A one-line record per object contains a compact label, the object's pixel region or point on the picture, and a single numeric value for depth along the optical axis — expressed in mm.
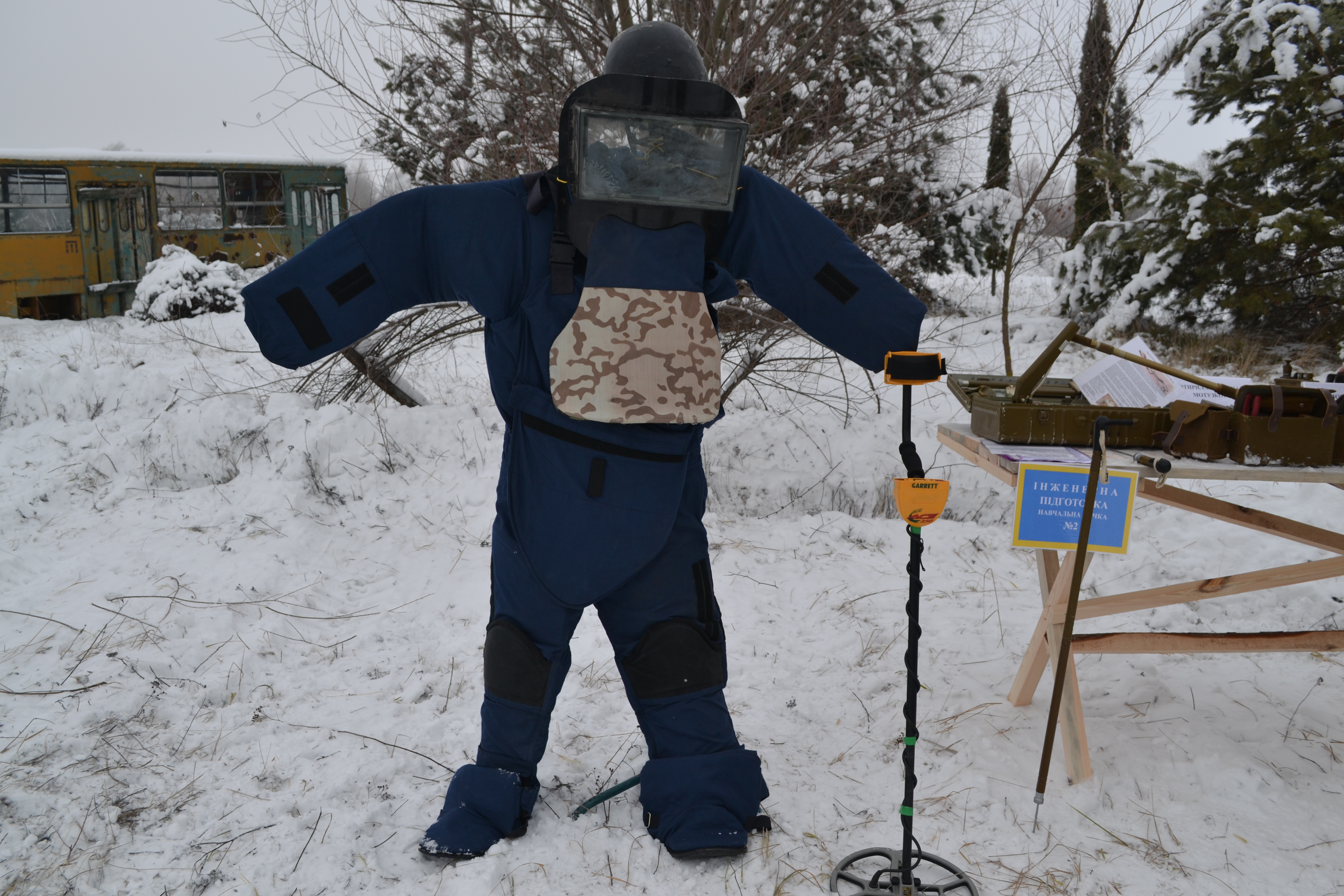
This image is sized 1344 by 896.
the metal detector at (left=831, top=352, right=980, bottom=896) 1702
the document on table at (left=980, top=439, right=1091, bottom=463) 2094
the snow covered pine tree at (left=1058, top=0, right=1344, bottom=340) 6438
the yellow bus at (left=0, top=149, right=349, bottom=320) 9977
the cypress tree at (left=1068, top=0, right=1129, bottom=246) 5027
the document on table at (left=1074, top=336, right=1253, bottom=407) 2174
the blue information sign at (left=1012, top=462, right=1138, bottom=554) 1999
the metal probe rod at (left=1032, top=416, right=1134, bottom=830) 1886
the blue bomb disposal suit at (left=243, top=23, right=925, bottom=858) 1879
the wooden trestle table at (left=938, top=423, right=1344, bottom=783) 2219
